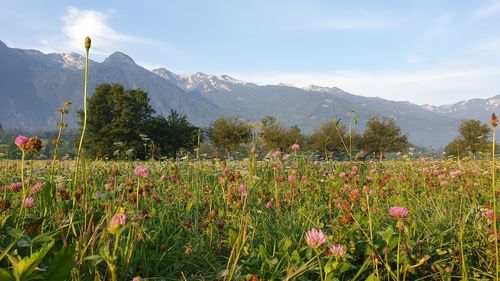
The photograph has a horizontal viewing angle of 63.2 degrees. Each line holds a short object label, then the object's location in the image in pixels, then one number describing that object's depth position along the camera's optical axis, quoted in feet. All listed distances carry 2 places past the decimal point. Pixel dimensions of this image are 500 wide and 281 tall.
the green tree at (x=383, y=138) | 222.07
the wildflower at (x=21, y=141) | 7.85
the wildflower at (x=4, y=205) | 7.88
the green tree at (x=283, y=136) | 201.63
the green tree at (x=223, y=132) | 200.58
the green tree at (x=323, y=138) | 192.44
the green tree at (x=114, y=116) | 184.75
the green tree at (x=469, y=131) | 209.97
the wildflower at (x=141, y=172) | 8.22
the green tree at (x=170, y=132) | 187.52
